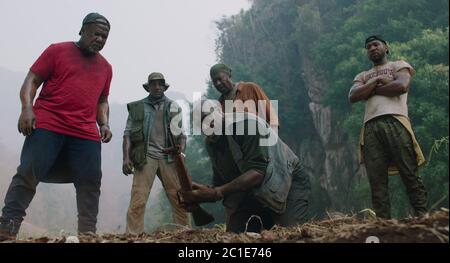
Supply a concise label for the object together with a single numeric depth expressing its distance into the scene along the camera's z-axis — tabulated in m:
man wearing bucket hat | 4.86
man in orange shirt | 4.47
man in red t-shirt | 3.43
